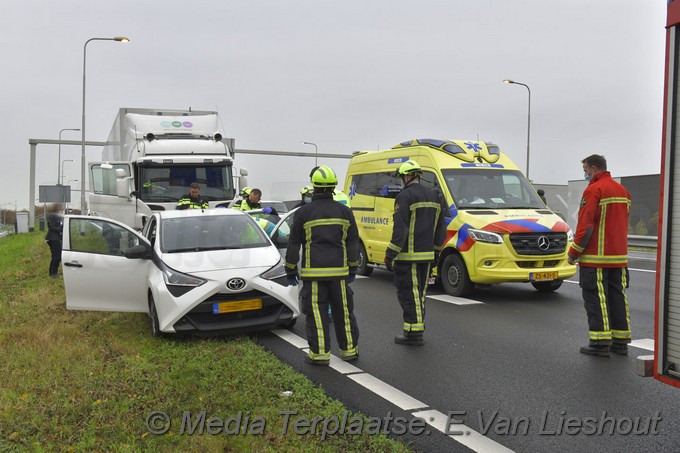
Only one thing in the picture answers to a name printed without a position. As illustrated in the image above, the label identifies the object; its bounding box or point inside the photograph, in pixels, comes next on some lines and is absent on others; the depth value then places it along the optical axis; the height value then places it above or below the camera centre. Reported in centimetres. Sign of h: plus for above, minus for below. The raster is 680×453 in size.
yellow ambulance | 1002 -12
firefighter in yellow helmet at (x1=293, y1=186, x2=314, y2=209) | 935 +20
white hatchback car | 720 -79
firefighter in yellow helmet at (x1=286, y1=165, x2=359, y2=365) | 624 -50
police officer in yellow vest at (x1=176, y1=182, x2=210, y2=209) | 1237 +4
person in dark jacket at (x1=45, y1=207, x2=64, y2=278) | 1427 -77
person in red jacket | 657 -48
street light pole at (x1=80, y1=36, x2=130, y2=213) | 2845 +290
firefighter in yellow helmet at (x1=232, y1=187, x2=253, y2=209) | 1266 +22
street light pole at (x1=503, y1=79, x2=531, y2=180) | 3023 +464
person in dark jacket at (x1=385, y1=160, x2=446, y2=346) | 711 -43
